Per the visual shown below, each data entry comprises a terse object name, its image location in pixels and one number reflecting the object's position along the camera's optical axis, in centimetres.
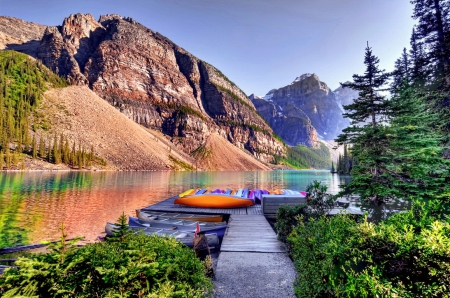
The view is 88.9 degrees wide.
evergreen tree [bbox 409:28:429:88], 2380
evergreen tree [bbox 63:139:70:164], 8141
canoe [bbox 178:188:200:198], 2126
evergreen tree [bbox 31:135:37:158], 7719
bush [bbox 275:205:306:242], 885
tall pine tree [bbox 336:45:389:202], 1145
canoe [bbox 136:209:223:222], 1548
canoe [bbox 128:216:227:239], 1176
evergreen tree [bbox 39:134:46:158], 7962
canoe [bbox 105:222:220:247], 945
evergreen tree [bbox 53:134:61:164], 7944
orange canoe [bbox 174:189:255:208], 1795
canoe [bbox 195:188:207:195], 2134
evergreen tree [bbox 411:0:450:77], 2144
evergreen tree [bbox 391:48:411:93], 3097
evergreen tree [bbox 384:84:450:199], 1027
